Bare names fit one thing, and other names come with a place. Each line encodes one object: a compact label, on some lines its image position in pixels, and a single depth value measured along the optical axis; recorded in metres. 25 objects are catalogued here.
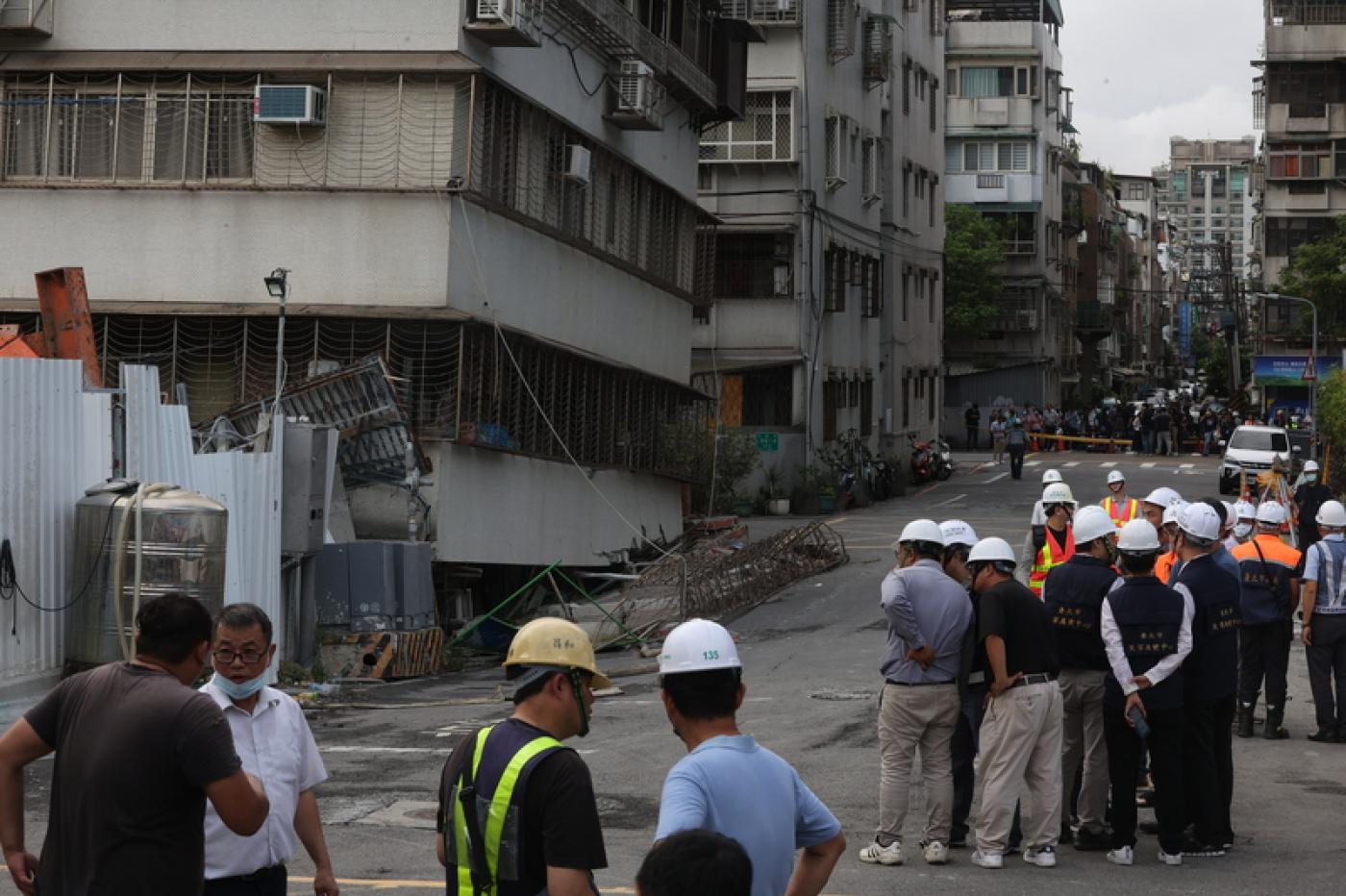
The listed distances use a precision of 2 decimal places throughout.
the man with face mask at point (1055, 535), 13.53
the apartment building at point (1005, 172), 79.62
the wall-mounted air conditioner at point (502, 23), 20.88
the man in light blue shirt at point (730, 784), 4.87
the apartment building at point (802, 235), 42.47
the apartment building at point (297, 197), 21.14
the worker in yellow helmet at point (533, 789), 4.78
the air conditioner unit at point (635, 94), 26.44
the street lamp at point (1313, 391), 54.55
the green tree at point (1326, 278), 63.66
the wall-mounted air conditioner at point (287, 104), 20.89
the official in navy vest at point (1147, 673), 10.02
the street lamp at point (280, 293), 18.70
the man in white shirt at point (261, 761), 6.05
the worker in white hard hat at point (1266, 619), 14.05
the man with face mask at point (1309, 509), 22.22
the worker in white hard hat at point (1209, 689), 10.23
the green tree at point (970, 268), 75.12
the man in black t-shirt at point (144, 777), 5.33
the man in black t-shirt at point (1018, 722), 9.85
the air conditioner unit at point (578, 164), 24.73
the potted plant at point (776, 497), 41.47
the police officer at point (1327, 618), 14.09
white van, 44.28
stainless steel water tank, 15.38
